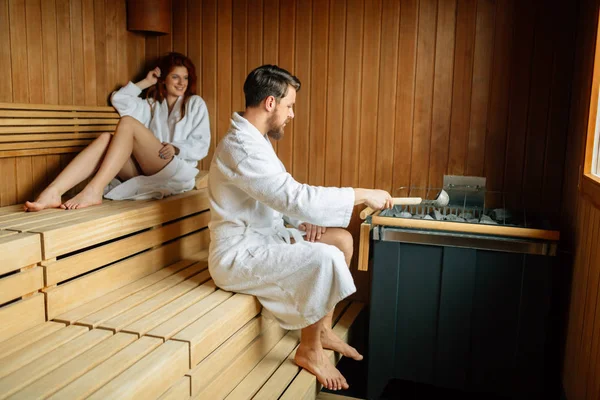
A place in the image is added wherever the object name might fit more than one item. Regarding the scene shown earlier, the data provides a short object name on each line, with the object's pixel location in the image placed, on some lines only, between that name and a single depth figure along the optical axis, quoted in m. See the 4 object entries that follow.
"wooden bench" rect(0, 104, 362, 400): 1.70
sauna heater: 2.60
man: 2.23
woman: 2.71
